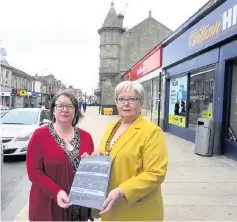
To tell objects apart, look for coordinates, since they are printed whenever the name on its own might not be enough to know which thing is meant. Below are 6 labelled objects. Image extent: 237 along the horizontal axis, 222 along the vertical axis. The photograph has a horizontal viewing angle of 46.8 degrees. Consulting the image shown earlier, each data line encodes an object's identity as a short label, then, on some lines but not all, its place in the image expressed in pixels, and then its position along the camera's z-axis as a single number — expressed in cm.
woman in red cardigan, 209
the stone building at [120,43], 3528
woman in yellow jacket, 181
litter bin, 766
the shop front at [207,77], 770
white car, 715
